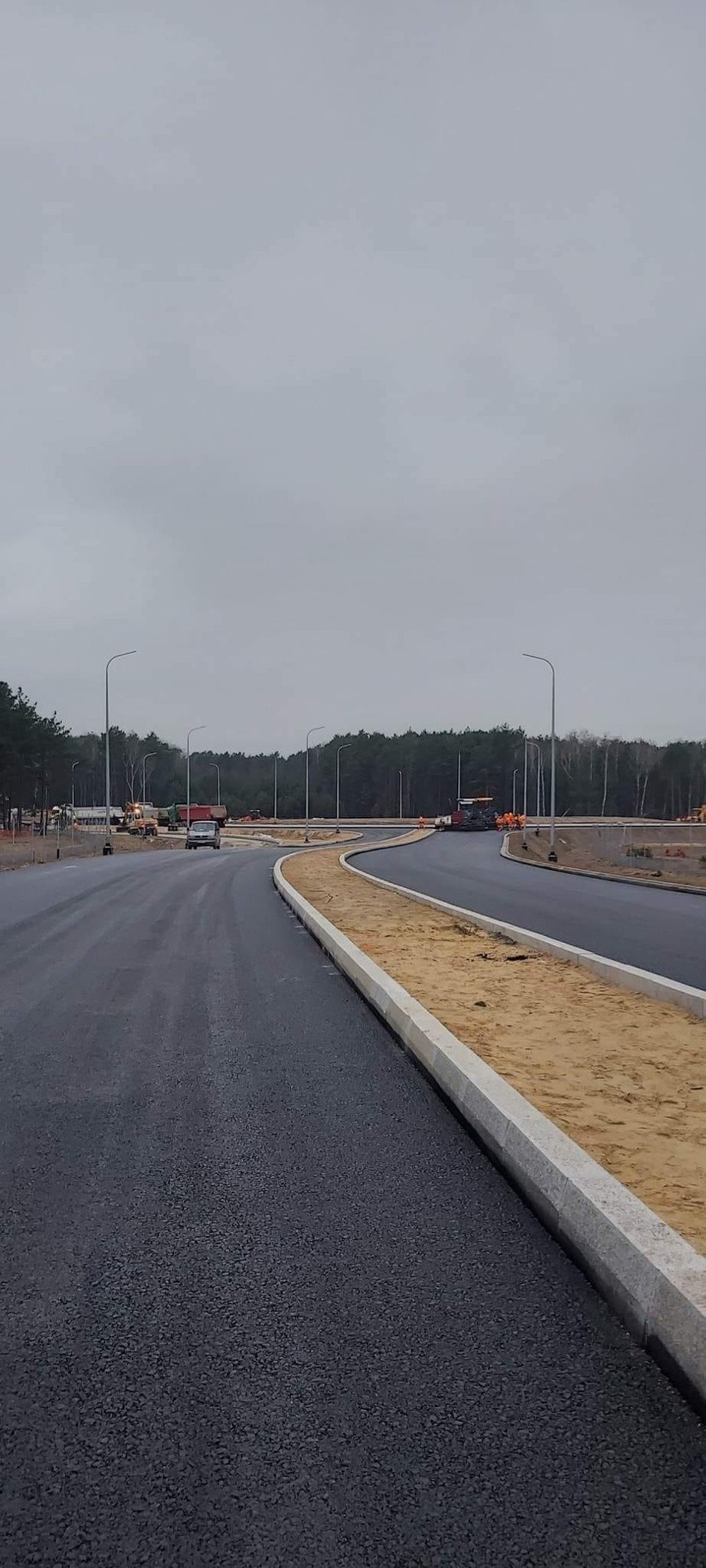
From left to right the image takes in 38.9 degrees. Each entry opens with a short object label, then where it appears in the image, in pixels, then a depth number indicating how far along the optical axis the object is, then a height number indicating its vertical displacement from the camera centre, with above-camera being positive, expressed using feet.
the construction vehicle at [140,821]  228.43 -6.14
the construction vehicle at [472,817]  242.17 -4.40
